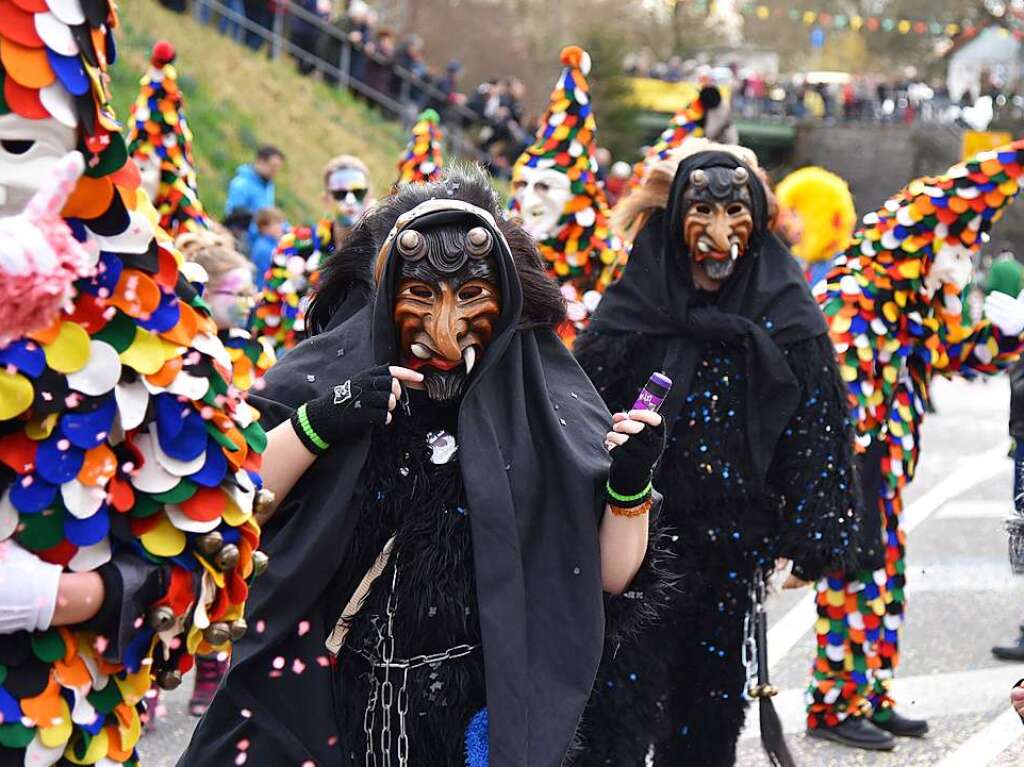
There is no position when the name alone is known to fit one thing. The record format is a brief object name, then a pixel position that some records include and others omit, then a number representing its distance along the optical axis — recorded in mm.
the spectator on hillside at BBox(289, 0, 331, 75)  20109
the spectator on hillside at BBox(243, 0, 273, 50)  19609
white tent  48984
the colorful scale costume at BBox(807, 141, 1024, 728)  5715
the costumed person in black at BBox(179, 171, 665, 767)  3201
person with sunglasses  6895
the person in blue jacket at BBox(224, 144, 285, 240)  10555
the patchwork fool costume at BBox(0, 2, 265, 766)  2316
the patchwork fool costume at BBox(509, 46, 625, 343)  7352
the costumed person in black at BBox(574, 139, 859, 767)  4691
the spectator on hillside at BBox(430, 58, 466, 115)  21969
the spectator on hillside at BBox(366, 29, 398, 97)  21719
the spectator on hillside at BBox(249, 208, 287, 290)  9406
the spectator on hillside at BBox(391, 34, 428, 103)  22280
